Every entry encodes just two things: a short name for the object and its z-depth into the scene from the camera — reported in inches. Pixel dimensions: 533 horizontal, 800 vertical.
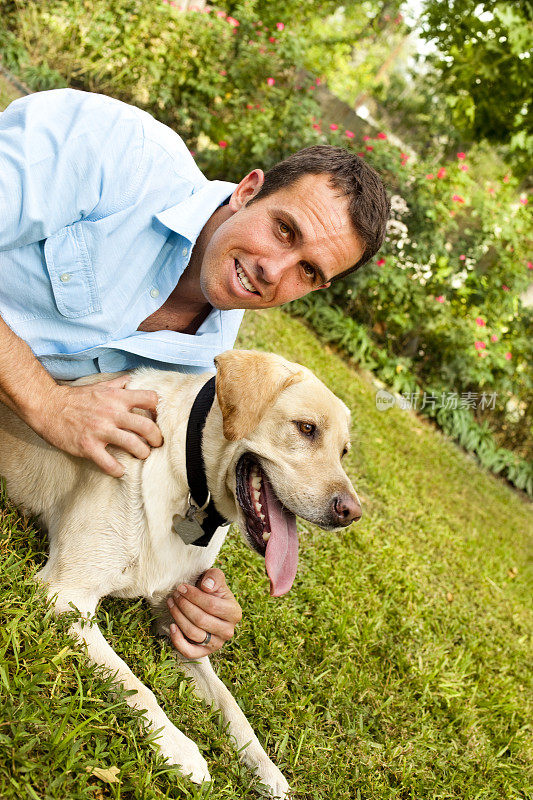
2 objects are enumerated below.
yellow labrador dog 84.7
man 87.4
